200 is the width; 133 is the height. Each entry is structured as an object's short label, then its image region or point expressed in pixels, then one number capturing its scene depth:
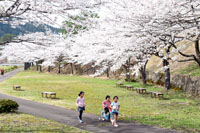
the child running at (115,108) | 10.27
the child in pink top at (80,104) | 11.09
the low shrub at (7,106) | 12.79
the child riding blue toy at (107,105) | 11.45
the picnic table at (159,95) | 18.33
